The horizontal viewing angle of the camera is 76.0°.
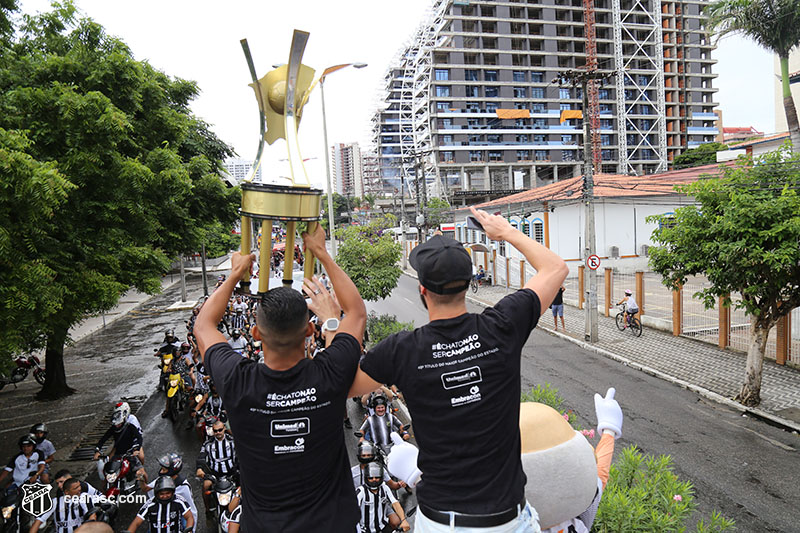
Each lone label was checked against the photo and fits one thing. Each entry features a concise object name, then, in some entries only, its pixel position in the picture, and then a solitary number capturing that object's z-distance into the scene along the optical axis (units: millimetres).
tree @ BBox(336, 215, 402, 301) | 15875
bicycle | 16344
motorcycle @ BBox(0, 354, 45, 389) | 14204
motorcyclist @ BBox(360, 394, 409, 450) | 7375
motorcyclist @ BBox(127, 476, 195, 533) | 5355
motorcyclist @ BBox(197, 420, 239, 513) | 6711
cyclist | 16484
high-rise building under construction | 60562
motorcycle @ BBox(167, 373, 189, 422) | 11055
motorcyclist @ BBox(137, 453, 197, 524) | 5609
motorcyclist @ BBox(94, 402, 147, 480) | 7407
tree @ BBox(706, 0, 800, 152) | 20406
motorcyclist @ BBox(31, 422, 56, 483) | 7289
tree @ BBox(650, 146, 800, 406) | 8578
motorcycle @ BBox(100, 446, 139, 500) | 6384
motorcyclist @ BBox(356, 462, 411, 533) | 5484
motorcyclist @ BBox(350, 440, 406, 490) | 5746
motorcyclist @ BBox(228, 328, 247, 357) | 10894
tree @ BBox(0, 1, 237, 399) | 7797
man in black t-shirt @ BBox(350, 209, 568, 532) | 1905
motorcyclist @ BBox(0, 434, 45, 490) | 6879
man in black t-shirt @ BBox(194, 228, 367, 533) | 2051
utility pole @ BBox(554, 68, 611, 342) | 15242
